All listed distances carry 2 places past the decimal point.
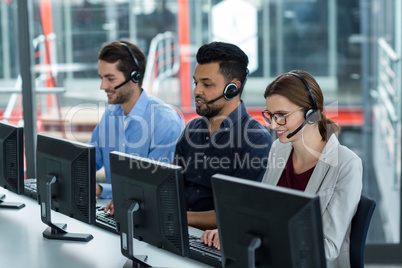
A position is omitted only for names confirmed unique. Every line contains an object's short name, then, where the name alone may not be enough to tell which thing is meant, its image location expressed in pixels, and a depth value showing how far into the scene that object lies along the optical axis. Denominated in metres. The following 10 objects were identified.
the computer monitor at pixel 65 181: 4.23
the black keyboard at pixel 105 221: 4.61
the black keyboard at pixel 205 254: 3.83
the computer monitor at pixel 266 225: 2.87
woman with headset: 3.89
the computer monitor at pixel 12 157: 4.99
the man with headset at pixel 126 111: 5.92
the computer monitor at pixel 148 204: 3.60
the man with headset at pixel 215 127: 4.90
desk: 3.98
